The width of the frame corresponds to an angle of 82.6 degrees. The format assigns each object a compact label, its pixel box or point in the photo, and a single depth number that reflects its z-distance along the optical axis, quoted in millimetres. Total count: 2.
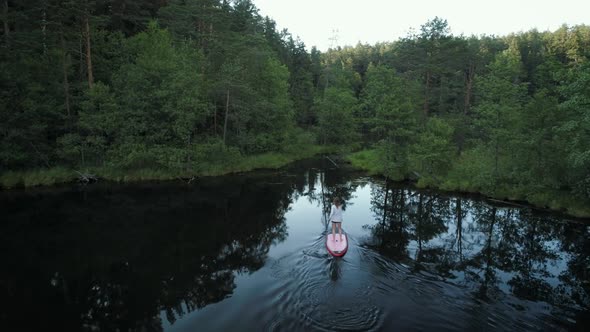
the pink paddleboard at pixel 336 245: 13023
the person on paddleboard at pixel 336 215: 13961
